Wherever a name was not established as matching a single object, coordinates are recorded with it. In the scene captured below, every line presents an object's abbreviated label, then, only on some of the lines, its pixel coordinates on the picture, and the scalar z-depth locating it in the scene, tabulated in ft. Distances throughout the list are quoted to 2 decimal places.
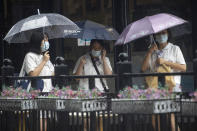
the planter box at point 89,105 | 52.34
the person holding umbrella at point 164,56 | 54.82
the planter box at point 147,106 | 47.35
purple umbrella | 52.75
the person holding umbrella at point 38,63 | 62.14
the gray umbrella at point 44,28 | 62.09
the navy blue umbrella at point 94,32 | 66.24
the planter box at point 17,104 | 58.92
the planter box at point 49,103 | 54.87
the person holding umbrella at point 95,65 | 62.19
